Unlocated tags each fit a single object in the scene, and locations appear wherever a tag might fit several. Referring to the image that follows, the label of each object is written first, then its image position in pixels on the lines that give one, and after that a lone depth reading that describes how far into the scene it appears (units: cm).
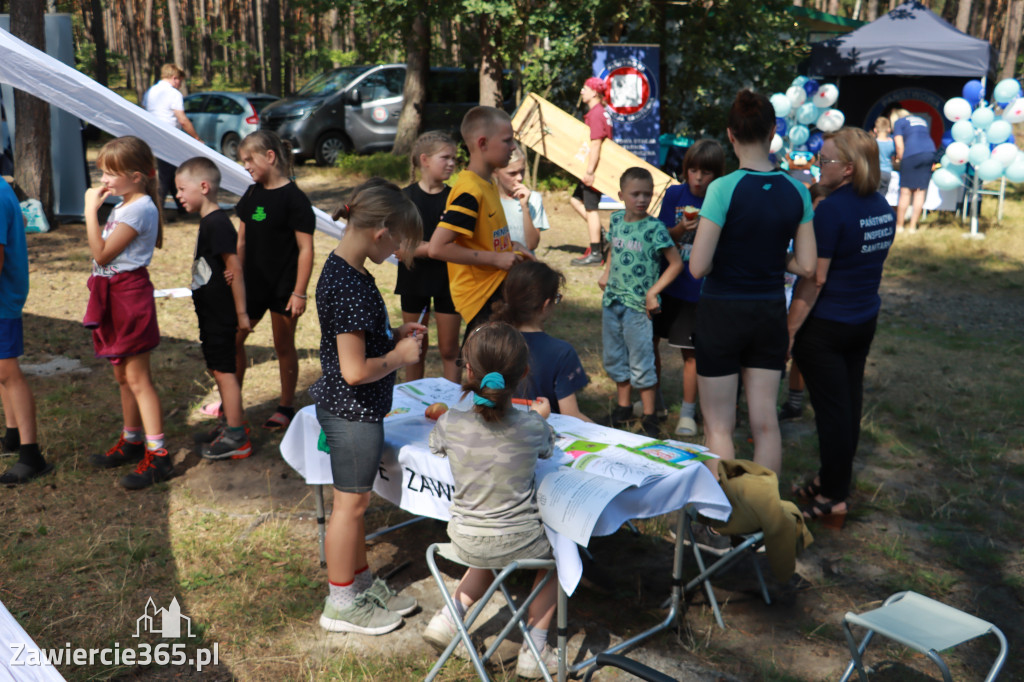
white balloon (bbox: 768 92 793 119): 1302
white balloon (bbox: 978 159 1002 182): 1114
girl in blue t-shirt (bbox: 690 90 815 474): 339
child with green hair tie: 271
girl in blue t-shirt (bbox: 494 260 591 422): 337
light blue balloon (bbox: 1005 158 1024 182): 1112
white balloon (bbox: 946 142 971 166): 1145
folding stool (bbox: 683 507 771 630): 313
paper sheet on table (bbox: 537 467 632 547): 262
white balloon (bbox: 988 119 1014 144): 1123
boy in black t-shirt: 435
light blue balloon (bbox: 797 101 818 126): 1319
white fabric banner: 459
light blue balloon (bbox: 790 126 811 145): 1308
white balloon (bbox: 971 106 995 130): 1143
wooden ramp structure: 968
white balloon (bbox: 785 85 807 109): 1309
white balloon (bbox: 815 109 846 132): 1289
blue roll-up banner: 1179
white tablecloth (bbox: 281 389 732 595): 273
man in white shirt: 1007
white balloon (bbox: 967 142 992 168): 1134
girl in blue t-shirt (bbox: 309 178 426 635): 286
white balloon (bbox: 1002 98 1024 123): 1146
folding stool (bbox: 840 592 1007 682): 230
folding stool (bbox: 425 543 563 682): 269
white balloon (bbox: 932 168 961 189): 1150
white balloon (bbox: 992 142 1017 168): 1112
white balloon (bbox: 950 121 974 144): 1156
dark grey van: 1562
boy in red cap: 948
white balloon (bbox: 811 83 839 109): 1310
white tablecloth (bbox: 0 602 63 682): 148
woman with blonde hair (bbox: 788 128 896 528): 380
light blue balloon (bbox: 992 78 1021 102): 1190
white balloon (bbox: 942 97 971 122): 1173
